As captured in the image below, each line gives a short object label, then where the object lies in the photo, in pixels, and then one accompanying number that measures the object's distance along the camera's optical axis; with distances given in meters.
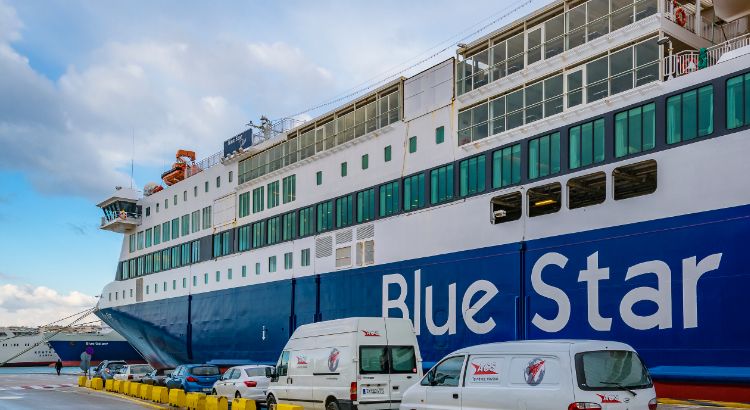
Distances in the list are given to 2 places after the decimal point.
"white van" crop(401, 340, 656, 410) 10.81
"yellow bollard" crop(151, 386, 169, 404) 26.06
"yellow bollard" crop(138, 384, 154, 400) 28.22
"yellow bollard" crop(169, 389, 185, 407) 24.02
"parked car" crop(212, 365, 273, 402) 23.70
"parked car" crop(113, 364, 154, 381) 37.53
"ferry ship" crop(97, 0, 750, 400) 19.69
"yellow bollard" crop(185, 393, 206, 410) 22.19
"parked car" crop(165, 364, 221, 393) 28.31
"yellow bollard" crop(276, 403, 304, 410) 16.05
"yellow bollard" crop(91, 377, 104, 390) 36.69
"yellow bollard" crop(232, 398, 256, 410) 18.48
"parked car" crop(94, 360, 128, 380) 43.34
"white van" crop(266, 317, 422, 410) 16.95
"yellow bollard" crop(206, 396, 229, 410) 20.45
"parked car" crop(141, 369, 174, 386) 34.81
